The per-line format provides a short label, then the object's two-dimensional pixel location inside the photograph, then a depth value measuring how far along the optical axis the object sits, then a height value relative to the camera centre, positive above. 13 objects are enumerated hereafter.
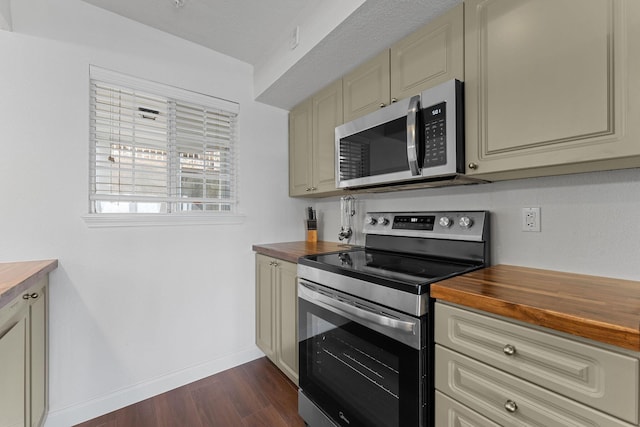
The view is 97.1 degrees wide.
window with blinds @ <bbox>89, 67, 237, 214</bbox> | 1.84 +0.46
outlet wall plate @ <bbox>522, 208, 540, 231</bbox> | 1.33 -0.03
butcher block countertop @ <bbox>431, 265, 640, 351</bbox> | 0.70 -0.27
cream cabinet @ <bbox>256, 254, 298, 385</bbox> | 1.88 -0.74
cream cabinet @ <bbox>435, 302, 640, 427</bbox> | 0.70 -0.47
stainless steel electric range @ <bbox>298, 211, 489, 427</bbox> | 1.07 -0.47
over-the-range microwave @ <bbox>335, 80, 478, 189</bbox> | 1.30 +0.38
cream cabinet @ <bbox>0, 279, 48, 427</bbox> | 1.07 -0.65
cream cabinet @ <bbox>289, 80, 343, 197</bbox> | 2.09 +0.57
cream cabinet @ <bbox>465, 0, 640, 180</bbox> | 0.91 +0.47
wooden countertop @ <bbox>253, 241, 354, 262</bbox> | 1.89 -0.27
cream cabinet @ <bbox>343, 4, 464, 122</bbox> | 1.33 +0.79
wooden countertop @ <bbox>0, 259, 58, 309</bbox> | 1.02 -0.28
